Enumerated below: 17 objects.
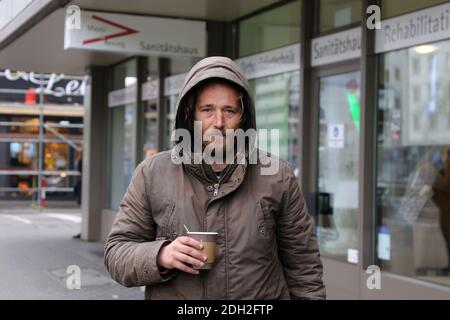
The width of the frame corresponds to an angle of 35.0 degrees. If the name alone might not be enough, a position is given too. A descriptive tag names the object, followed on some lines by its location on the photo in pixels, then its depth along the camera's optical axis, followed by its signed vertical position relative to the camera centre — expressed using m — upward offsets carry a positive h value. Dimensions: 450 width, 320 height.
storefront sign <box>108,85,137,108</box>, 12.75 +1.31
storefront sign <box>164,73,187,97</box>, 10.86 +1.32
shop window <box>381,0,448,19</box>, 6.42 +1.54
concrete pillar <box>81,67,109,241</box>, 13.98 +0.34
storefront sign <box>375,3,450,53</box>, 6.17 +1.30
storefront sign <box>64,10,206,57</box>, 8.65 +1.67
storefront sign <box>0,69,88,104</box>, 25.11 +2.86
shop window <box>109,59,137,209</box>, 12.99 +0.55
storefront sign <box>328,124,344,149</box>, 8.19 +0.38
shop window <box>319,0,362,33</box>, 7.50 +1.70
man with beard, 2.41 -0.16
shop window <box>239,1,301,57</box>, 8.52 +1.78
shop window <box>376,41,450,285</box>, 7.63 +0.05
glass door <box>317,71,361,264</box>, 8.11 +0.10
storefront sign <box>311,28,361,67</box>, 7.35 +1.32
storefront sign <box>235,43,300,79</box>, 8.36 +1.33
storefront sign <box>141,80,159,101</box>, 11.79 +1.31
